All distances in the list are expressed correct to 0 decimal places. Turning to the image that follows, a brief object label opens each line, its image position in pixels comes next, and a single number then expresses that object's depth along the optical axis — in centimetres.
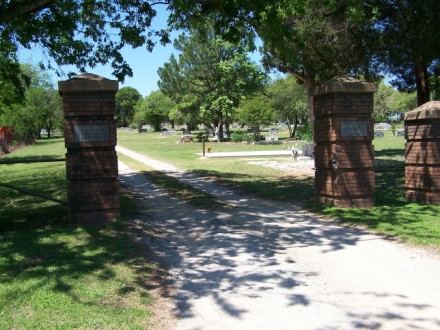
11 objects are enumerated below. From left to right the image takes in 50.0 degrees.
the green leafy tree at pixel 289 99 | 5638
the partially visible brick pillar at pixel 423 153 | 857
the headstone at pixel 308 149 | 2362
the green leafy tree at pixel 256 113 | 4297
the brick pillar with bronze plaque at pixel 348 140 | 815
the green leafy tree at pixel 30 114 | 4094
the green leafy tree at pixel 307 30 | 930
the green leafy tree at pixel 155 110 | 10325
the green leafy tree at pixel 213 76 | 4528
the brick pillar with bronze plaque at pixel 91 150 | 706
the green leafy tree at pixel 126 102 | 14675
